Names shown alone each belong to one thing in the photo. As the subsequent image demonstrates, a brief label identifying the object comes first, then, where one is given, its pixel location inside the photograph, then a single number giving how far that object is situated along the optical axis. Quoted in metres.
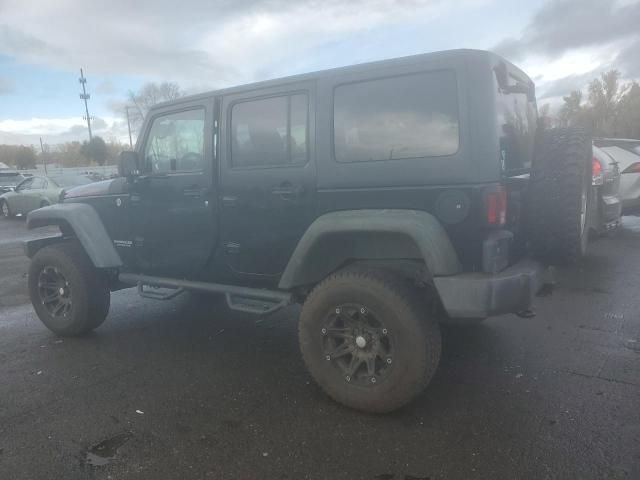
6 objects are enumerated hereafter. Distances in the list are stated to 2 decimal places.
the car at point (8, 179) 20.61
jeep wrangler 2.88
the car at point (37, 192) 15.00
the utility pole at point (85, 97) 44.42
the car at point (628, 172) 8.28
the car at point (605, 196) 5.34
